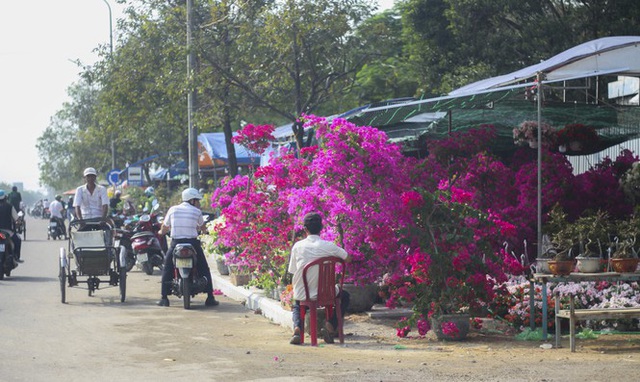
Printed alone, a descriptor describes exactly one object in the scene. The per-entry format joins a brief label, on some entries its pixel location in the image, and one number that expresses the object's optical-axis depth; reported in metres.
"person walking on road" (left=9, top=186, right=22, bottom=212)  32.96
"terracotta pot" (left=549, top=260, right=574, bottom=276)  10.52
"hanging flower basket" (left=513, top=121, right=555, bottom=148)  14.90
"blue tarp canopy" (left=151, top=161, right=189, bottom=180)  55.10
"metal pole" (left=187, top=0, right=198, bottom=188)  27.62
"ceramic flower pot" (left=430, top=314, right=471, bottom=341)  10.88
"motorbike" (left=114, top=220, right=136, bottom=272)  20.94
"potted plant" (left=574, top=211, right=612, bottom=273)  12.14
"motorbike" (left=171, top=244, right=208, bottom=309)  14.75
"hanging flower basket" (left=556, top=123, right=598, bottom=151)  15.21
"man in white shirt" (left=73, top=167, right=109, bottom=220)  16.77
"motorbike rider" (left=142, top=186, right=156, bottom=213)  23.88
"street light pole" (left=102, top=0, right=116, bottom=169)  38.54
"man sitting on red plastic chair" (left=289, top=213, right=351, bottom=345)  10.87
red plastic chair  10.81
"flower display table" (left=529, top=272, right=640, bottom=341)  10.53
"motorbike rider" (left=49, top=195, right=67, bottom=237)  39.78
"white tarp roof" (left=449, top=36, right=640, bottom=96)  12.86
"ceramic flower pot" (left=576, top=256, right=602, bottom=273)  10.72
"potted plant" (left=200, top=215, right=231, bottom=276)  18.91
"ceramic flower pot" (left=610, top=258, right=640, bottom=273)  10.59
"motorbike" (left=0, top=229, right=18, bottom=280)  19.86
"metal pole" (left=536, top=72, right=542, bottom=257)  11.63
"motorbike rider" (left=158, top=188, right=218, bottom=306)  15.23
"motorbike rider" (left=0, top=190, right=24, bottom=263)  20.16
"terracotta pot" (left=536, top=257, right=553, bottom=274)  10.71
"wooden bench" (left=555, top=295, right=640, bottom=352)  10.04
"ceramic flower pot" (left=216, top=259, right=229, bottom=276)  19.83
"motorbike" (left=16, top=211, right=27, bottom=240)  23.51
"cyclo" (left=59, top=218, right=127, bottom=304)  15.66
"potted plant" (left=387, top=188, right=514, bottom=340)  10.92
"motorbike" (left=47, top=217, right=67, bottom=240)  39.81
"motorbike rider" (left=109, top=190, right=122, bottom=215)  31.59
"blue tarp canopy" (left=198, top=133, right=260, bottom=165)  38.16
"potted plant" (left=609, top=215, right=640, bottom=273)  10.59
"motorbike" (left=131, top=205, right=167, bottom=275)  20.55
